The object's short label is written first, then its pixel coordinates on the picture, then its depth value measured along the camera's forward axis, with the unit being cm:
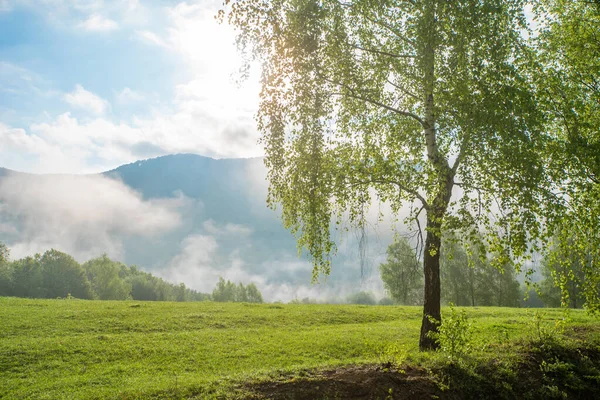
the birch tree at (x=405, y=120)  1045
